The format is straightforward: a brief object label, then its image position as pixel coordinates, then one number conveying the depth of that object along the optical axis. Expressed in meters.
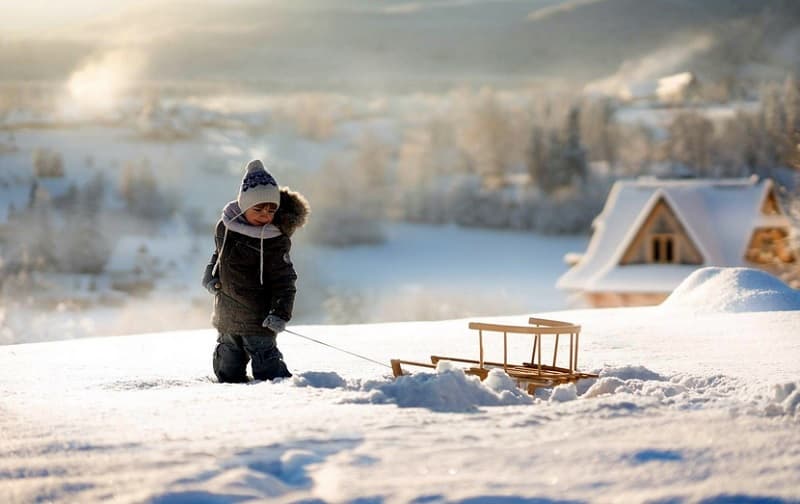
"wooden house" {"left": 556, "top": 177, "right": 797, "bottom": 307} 21.45
